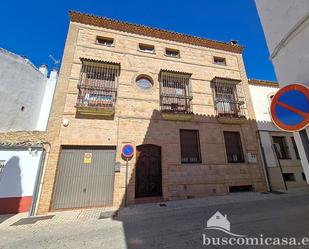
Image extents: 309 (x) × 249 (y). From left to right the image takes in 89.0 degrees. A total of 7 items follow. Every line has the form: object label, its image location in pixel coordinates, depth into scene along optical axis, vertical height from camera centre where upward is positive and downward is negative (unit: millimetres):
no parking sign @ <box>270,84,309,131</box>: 1817 +758
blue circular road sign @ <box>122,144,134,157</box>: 7327 +1020
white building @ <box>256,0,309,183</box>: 2154 +1926
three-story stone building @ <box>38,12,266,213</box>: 7055 +2579
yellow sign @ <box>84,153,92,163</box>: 7165 +712
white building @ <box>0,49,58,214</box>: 6238 +3101
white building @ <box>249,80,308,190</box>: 9250 +1303
